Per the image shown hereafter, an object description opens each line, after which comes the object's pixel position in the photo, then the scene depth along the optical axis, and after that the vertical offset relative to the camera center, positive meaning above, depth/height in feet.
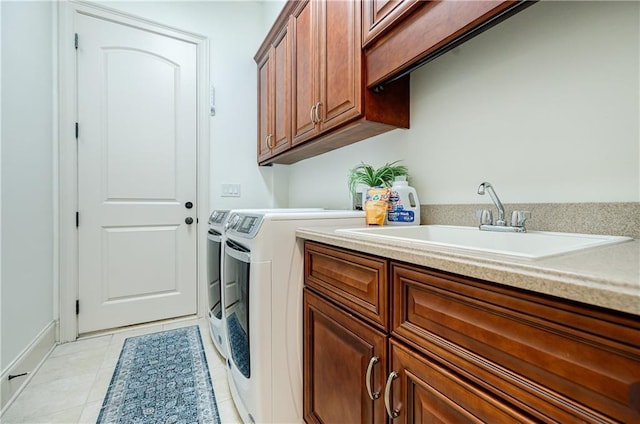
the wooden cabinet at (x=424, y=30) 2.59 +1.82
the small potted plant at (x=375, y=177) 4.60 +0.56
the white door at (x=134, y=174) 6.97 +0.92
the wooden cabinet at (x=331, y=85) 4.11 +2.03
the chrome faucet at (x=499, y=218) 3.01 -0.07
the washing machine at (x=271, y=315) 3.56 -1.31
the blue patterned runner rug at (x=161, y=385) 4.22 -2.92
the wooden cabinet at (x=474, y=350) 1.25 -0.80
